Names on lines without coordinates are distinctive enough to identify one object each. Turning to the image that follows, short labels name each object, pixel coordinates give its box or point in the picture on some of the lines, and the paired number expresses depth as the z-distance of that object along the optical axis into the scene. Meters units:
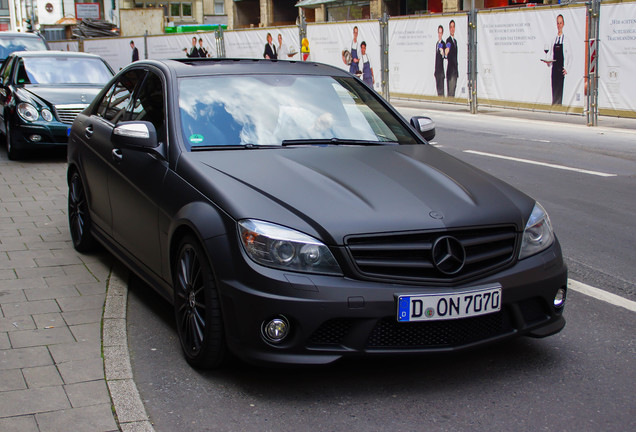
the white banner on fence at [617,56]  14.92
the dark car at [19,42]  18.97
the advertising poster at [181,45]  29.98
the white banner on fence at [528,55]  16.19
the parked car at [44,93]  12.20
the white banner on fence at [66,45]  39.47
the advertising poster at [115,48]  34.02
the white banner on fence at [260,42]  24.84
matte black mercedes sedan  3.70
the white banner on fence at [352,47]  21.91
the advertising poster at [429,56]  19.06
